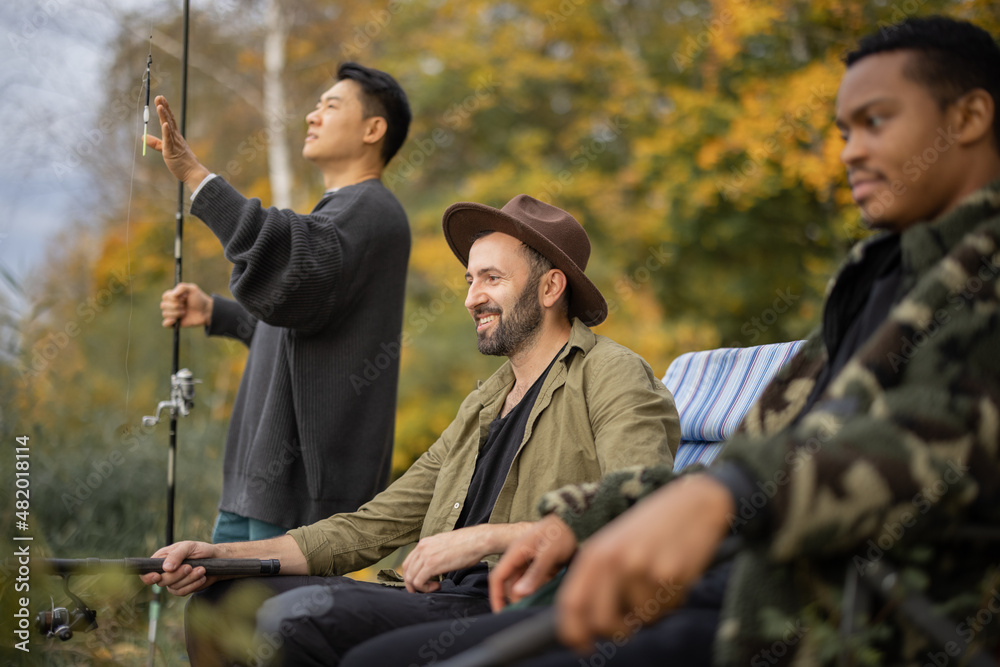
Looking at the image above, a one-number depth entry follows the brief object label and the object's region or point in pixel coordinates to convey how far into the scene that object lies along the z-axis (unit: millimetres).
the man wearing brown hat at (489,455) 1971
